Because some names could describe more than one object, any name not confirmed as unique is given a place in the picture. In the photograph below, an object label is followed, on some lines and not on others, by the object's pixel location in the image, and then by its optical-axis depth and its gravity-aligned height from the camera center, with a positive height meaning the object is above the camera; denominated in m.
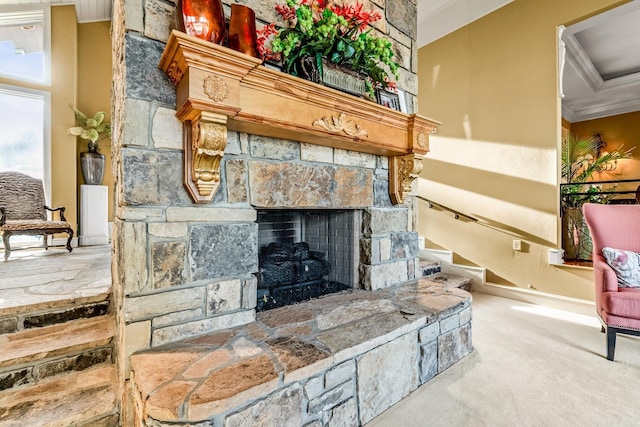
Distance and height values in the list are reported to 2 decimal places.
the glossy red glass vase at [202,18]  1.22 +0.82
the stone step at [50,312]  1.54 -0.57
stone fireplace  1.19 +0.03
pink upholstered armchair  1.94 -0.41
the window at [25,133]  3.94 +1.09
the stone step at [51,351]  1.33 -0.67
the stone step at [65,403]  1.19 -0.84
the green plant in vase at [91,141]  4.21 +1.04
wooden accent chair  3.18 +0.04
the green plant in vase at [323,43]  1.53 +0.95
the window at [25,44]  4.00 +2.39
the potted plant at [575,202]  3.46 +0.10
